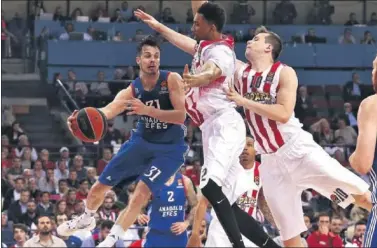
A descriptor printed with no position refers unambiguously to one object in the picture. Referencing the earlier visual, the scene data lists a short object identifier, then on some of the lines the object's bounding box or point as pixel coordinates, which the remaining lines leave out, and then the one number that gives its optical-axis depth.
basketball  9.04
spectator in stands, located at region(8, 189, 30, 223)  16.14
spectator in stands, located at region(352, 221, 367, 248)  15.12
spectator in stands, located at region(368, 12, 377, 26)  26.75
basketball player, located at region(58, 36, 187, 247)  9.66
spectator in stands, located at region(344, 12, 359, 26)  26.77
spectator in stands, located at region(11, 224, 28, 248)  14.14
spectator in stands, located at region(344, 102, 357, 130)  22.47
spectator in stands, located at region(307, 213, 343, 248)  14.62
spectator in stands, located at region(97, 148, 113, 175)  18.75
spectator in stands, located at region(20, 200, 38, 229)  16.06
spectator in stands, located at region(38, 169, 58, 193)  17.59
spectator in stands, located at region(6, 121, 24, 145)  19.95
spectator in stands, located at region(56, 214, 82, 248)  14.49
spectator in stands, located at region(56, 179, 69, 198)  17.13
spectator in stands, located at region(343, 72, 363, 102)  23.81
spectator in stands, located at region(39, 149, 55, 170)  18.30
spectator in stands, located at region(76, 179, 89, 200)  16.39
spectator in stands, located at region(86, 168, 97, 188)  17.33
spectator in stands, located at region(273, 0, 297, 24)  26.72
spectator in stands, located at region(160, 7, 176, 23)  25.61
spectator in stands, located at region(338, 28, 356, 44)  25.44
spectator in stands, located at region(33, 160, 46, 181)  17.70
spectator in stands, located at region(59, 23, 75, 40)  23.73
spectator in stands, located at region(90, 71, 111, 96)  21.95
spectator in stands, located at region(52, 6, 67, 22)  24.62
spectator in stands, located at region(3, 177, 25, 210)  16.64
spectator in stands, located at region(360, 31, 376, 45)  25.17
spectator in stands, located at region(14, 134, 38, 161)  18.89
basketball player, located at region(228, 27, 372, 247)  9.10
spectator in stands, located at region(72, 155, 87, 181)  18.05
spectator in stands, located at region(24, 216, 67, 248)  13.71
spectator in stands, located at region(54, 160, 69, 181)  18.02
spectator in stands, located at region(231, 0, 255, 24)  26.48
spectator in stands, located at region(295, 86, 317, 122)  22.11
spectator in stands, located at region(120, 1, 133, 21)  25.56
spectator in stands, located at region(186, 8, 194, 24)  25.75
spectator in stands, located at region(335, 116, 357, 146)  21.69
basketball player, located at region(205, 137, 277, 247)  11.02
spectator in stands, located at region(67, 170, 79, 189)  17.45
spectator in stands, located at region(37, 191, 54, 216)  16.14
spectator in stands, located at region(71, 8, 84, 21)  25.33
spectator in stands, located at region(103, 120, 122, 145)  20.29
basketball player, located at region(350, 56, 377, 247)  6.19
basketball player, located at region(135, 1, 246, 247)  8.87
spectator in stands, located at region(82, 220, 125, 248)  14.14
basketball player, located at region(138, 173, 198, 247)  12.62
